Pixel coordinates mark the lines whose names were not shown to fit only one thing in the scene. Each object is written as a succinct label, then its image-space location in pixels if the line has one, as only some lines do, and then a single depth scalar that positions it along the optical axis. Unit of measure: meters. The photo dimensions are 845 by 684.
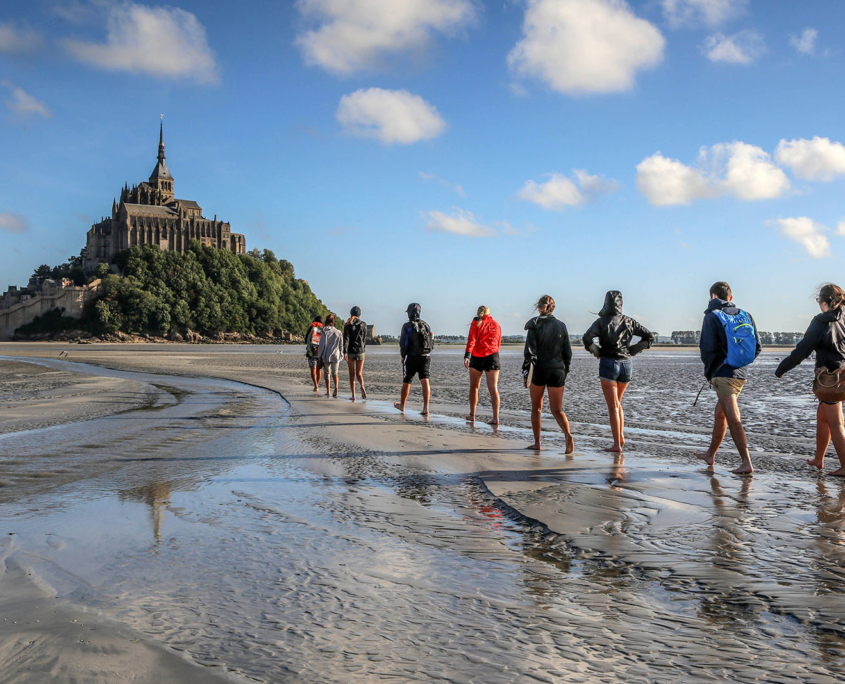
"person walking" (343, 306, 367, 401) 13.97
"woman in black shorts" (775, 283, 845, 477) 6.50
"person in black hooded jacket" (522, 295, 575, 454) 7.98
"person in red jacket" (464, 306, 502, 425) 10.48
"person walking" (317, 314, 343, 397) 14.95
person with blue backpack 6.58
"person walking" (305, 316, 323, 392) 15.84
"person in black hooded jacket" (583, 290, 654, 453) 7.70
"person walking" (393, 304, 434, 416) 11.76
